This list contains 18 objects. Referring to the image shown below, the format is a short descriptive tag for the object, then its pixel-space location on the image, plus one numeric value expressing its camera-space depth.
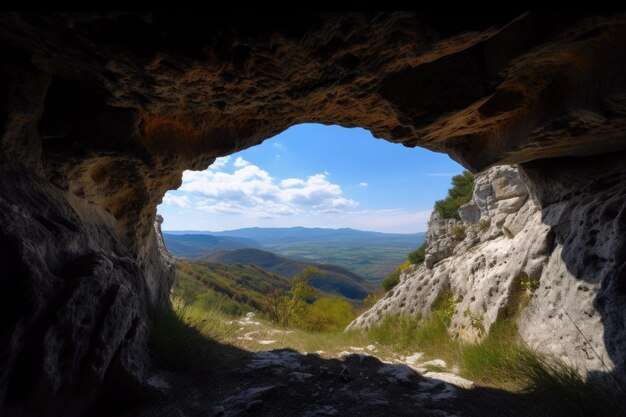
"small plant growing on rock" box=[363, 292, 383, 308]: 21.60
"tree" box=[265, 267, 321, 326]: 22.84
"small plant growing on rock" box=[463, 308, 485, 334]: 7.30
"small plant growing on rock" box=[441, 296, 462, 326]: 8.88
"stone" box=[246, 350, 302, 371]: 5.97
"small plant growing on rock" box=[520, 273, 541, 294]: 6.62
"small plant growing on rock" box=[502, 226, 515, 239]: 9.30
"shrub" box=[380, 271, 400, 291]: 19.83
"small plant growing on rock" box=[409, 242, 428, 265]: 18.55
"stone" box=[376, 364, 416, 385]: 5.46
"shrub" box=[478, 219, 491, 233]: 11.84
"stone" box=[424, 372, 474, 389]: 5.37
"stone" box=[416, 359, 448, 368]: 6.88
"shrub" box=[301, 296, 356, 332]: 22.05
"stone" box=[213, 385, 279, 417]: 4.00
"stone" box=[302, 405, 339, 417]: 4.02
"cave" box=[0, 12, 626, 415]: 3.04
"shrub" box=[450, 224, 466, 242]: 12.76
